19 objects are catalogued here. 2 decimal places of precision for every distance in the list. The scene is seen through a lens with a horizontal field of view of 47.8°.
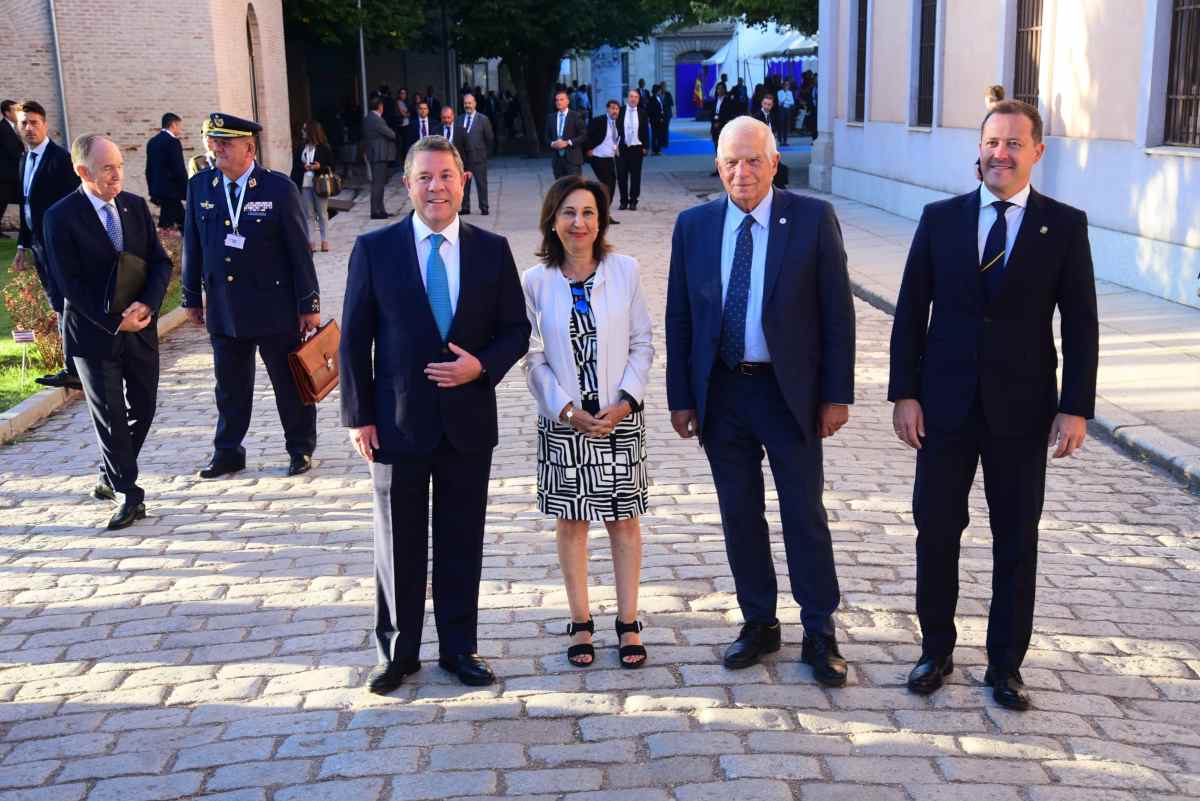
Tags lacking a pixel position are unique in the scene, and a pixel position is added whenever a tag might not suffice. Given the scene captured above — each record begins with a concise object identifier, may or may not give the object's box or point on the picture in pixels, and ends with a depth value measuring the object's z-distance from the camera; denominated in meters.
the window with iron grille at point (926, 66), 20.11
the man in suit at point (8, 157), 18.92
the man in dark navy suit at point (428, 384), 4.40
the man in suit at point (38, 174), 9.93
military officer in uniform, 7.38
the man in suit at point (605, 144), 21.58
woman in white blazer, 4.54
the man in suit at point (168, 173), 17.56
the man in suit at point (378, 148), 21.59
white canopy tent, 41.41
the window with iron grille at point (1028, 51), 16.00
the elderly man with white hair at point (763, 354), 4.42
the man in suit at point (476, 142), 22.23
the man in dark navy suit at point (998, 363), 4.18
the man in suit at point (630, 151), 21.92
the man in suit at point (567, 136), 21.62
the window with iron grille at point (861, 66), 24.16
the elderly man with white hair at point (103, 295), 6.72
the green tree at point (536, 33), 39.34
